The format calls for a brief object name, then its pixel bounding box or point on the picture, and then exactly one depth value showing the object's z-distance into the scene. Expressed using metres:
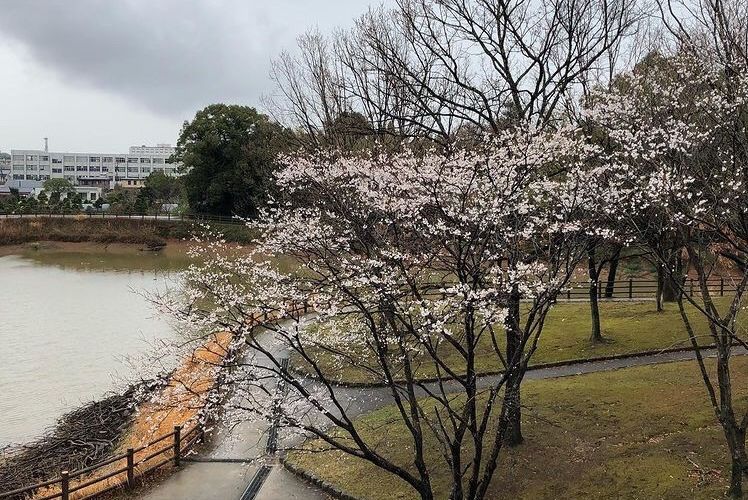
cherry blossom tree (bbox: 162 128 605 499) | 7.79
